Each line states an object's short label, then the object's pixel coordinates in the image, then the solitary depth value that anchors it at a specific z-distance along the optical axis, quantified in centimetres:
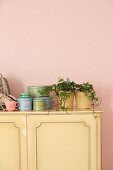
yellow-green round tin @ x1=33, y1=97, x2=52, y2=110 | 218
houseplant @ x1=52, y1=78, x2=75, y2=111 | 217
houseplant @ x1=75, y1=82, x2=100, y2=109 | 220
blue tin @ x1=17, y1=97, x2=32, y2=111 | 218
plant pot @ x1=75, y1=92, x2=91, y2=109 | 221
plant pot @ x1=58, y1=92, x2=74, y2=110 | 218
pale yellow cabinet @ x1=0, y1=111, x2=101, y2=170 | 209
